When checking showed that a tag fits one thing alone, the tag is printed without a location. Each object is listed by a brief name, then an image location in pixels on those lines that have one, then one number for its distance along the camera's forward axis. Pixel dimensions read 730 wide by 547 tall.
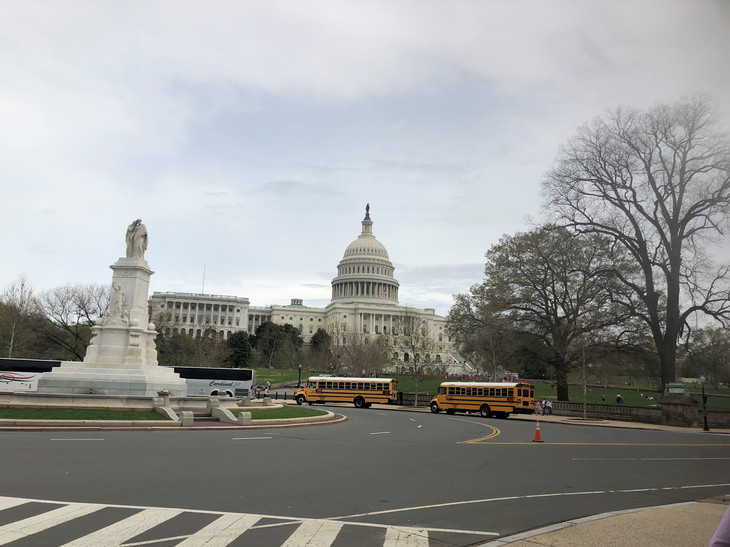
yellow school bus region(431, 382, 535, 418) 40.88
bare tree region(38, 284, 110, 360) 67.62
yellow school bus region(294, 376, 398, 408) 51.50
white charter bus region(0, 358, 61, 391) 43.12
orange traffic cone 21.64
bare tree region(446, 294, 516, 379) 50.34
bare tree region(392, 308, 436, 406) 60.81
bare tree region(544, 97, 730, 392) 36.88
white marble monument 26.55
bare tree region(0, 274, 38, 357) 66.38
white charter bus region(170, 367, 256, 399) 52.03
